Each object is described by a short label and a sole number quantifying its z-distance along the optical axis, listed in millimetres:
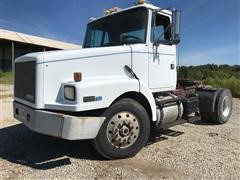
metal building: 18181
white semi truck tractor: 2859
